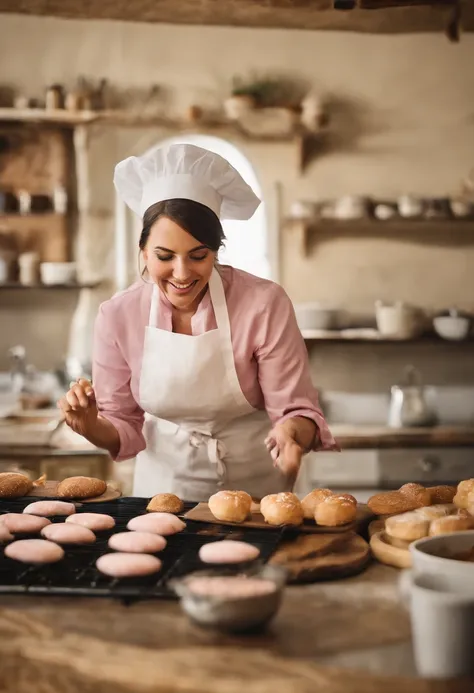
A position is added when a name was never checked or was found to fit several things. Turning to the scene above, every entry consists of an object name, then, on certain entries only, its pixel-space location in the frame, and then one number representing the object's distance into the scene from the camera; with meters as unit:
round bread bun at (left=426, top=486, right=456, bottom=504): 2.01
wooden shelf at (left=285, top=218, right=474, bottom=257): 4.87
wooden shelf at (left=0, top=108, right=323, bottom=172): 4.70
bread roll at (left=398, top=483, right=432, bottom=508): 1.94
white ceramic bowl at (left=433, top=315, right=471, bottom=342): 4.77
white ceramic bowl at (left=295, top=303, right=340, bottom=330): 4.76
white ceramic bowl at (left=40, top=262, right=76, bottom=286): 4.73
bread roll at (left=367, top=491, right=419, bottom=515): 1.94
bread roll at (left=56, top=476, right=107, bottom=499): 2.06
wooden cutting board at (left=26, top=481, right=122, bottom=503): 2.06
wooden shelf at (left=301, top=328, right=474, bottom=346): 4.72
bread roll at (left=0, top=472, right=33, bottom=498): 2.06
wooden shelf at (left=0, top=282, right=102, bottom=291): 4.72
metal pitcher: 4.56
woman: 2.31
